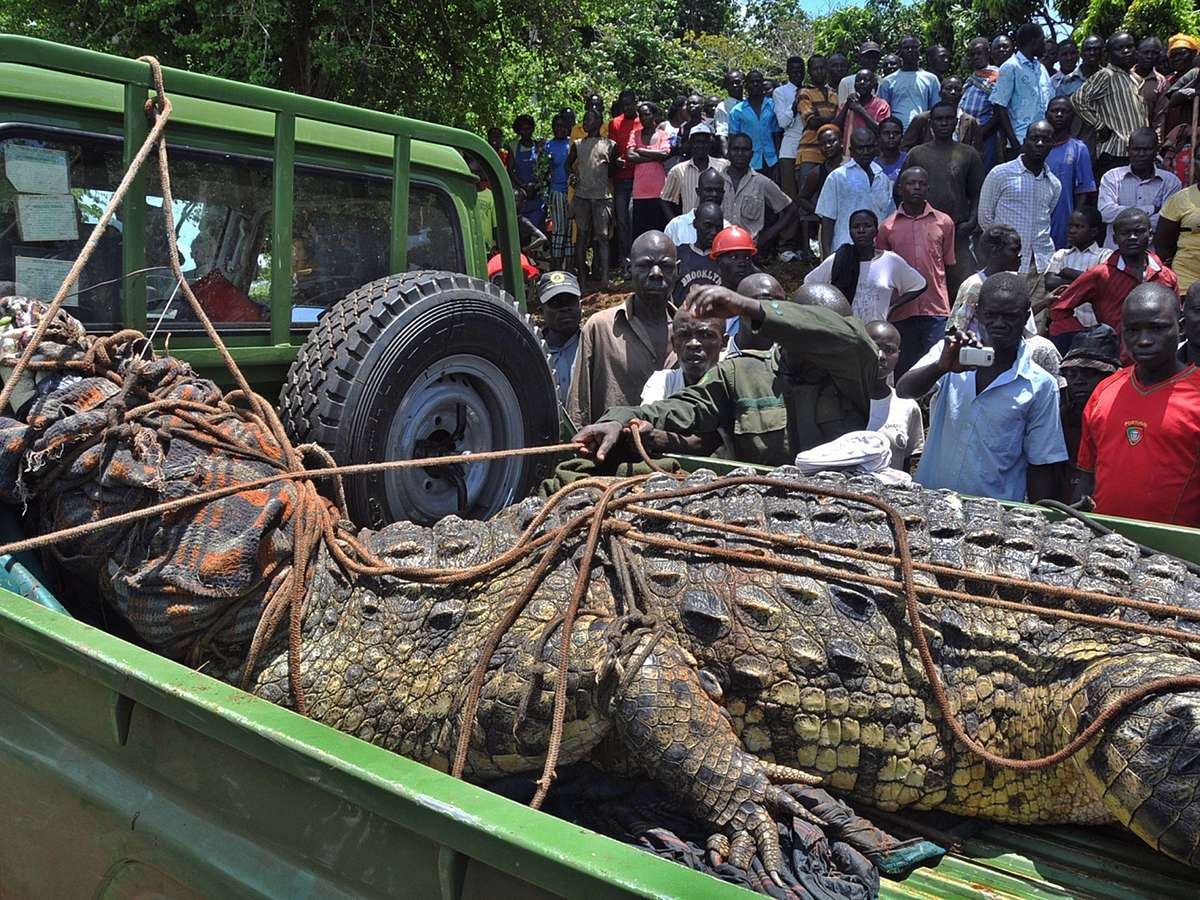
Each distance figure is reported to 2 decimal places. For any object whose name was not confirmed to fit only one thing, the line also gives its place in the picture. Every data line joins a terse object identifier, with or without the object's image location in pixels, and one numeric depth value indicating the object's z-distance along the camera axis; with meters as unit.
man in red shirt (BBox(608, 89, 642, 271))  11.88
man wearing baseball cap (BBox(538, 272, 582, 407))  5.99
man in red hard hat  6.32
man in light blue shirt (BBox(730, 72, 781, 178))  11.02
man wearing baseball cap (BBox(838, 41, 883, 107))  9.97
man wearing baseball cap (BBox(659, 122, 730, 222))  10.09
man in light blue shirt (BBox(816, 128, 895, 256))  8.52
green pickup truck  1.87
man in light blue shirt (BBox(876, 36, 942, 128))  9.77
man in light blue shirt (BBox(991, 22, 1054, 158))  9.23
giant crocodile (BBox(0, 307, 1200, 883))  2.54
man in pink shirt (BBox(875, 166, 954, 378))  7.38
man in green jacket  3.62
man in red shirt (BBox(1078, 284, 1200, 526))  3.80
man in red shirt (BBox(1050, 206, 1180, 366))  6.07
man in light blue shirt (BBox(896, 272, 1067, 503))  4.21
